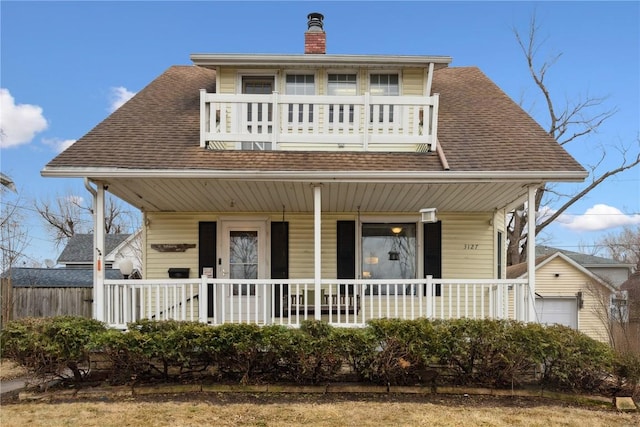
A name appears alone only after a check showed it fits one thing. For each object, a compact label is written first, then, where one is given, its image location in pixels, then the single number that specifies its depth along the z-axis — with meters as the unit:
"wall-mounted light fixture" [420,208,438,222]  6.90
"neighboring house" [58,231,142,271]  21.73
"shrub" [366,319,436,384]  5.42
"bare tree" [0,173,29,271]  14.66
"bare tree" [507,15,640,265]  17.61
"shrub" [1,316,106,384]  5.36
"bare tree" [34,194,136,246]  26.47
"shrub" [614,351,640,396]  5.36
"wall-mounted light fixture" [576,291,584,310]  16.84
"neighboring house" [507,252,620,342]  16.75
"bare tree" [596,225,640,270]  30.73
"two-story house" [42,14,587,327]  6.22
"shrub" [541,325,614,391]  5.38
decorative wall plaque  8.39
